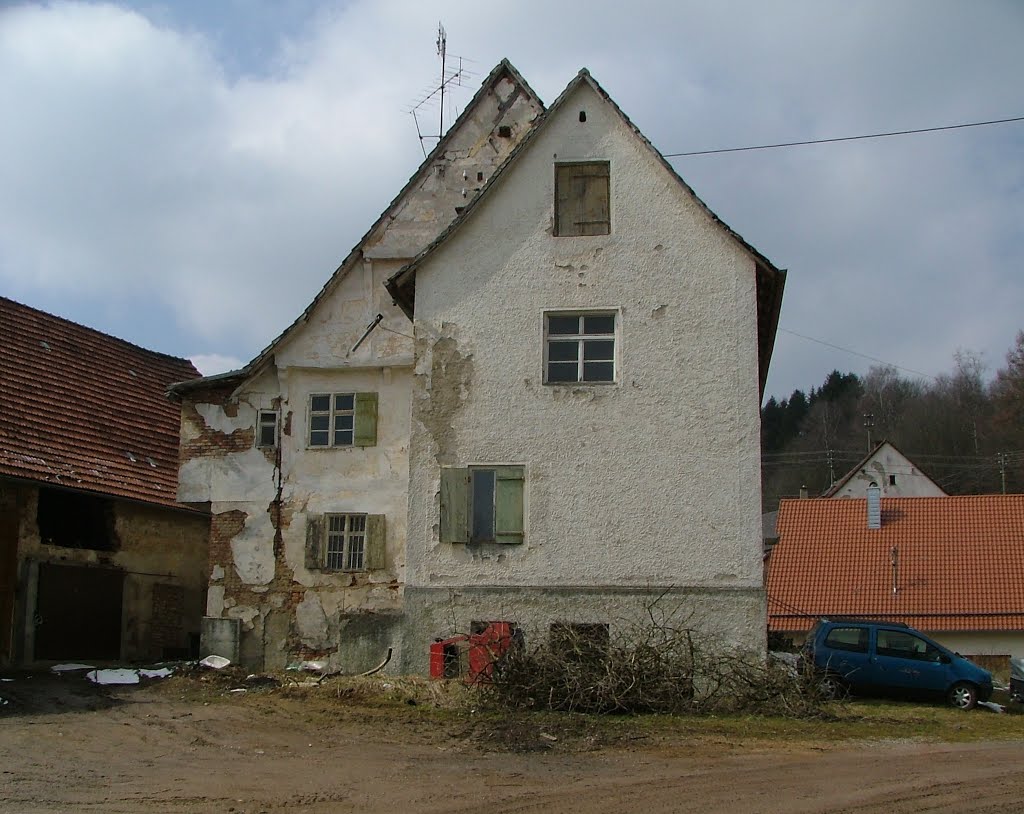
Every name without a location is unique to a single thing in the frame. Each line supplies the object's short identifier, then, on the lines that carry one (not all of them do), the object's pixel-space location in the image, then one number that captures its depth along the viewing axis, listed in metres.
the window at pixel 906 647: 19.30
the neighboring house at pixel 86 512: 21.34
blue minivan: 19.08
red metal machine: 17.14
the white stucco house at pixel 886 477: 53.03
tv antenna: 25.31
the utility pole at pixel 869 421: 71.56
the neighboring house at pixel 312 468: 20.73
